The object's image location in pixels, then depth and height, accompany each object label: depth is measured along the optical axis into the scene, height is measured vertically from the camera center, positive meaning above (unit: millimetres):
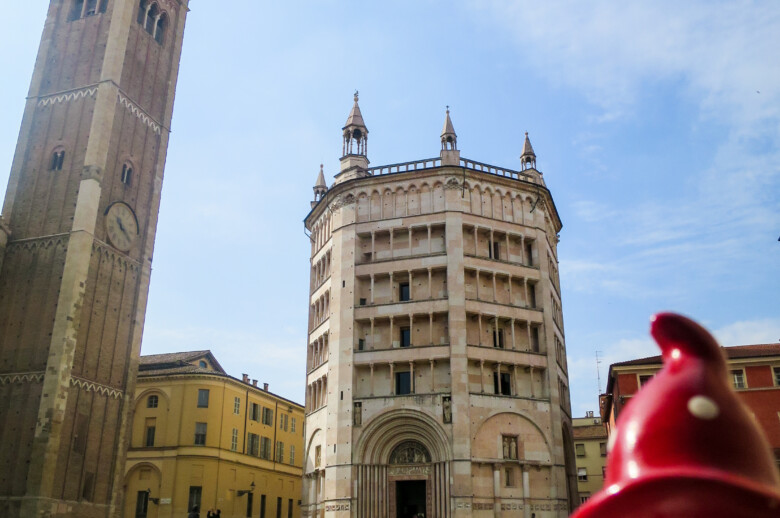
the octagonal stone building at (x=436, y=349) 41281 +10839
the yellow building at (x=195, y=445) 55562 +6919
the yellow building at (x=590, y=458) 76500 +7940
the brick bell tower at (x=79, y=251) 37781 +15744
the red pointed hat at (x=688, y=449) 2580 +316
